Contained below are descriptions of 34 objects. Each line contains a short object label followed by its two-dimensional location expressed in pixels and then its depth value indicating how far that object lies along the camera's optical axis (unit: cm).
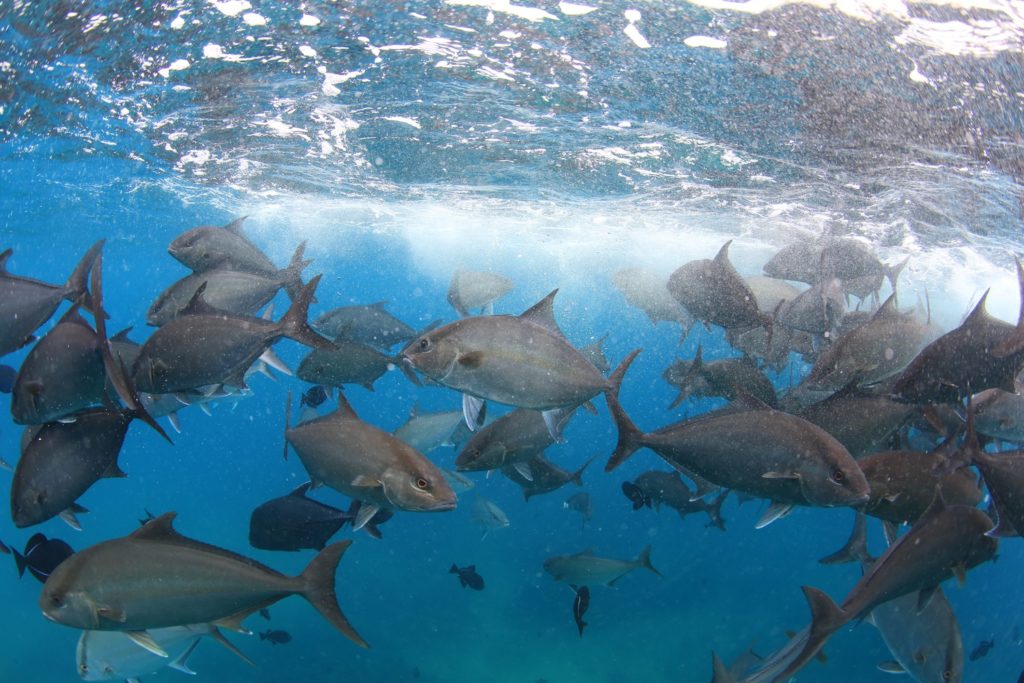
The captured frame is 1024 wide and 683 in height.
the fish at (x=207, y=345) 397
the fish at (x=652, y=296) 930
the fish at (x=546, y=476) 701
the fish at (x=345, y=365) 625
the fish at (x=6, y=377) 766
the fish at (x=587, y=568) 841
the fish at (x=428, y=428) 768
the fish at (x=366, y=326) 701
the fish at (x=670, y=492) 807
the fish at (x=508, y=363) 381
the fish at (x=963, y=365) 391
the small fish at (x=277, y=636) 1067
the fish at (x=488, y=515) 976
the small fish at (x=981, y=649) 1020
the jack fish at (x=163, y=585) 339
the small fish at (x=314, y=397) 834
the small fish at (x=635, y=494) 791
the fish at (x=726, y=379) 539
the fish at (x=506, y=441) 511
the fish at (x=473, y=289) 891
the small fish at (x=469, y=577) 902
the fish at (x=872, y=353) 472
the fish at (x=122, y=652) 573
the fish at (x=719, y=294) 596
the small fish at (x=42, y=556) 469
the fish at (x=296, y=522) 573
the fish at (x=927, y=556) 319
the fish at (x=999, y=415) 482
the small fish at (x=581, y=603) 601
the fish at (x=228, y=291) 505
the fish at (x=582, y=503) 1291
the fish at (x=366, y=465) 400
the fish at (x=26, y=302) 409
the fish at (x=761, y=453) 343
